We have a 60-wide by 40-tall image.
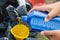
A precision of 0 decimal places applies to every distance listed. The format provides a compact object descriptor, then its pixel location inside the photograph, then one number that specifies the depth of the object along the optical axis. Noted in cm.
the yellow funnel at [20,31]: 73
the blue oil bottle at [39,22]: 71
